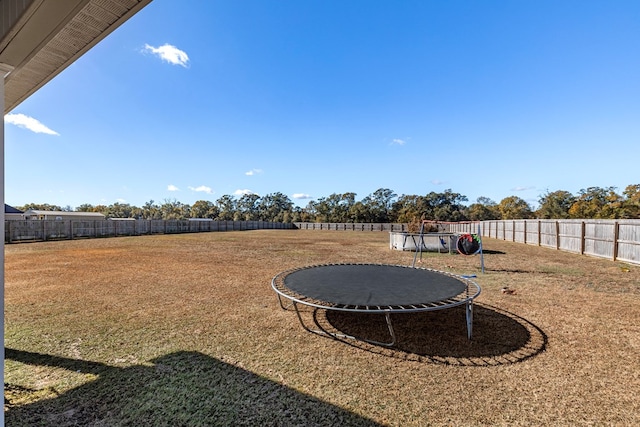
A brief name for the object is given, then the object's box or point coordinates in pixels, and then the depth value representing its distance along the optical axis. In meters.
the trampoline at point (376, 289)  3.04
